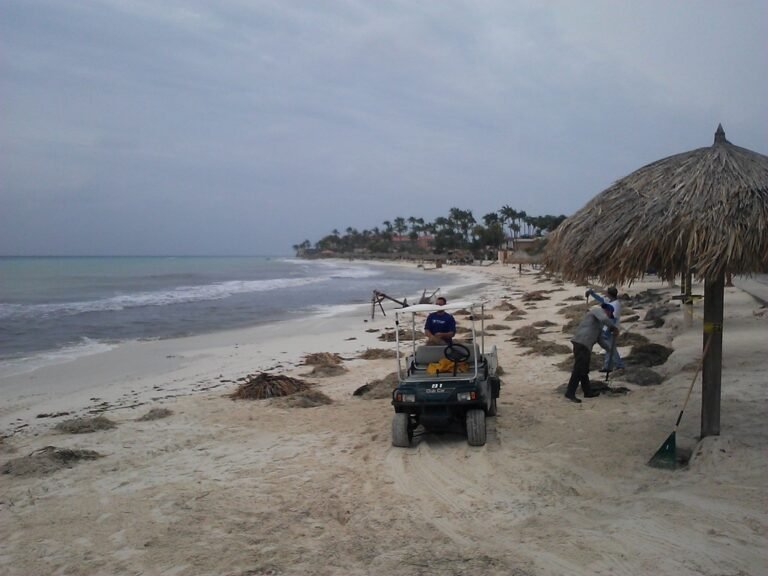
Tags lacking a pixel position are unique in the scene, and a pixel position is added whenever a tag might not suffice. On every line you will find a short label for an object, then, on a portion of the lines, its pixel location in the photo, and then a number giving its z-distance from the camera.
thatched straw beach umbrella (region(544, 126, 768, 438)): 5.37
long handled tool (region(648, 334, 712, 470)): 5.96
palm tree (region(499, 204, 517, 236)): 118.81
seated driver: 8.06
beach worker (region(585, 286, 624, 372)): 10.23
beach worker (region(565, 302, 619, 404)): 8.90
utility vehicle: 7.00
